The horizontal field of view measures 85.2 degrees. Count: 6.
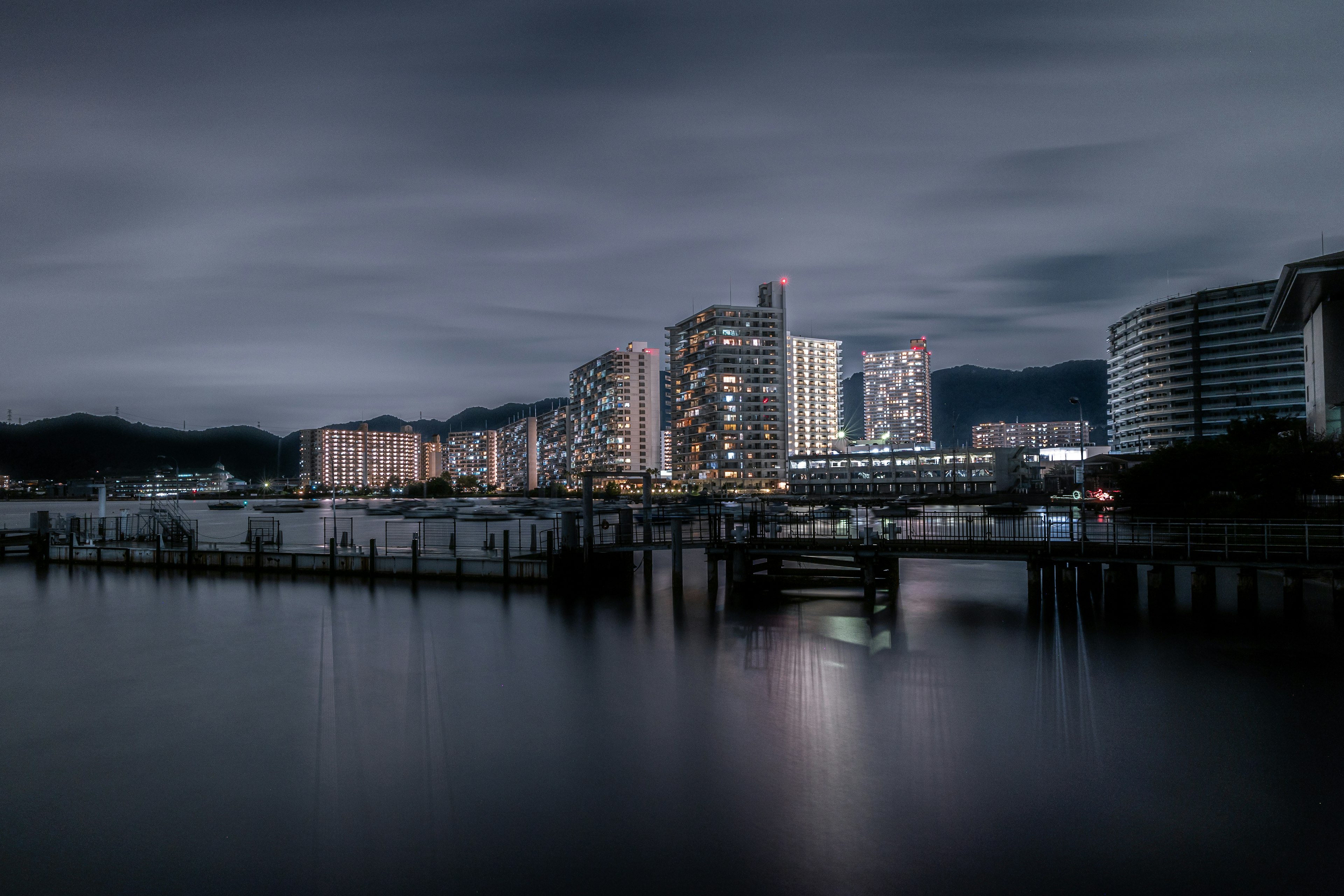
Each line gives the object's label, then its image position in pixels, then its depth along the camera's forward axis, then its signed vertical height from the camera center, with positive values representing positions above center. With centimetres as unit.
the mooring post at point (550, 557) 3139 -394
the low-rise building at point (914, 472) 13650 -210
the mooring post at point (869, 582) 2641 -439
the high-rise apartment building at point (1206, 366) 11325 +1500
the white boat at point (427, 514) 10969 -770
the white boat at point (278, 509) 14262 -828
